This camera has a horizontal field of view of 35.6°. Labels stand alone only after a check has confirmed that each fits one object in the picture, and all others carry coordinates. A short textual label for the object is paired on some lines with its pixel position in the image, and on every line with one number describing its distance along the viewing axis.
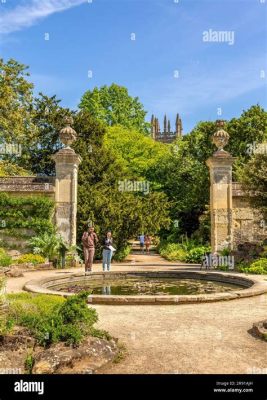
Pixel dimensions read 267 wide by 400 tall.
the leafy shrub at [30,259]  15.55
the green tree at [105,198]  19.31
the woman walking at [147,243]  29.08
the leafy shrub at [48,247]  16.38
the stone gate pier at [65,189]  17.44
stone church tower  107.48
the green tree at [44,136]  28.44
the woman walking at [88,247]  13.98
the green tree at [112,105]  40.78
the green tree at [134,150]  32.91
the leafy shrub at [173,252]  21.00
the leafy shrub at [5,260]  14.52
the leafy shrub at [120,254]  20.04
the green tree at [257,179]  14.93
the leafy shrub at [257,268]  13.68
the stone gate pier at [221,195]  17.52
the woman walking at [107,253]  14.26
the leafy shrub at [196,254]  19.18
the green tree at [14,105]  27.78
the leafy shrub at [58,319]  5.03
